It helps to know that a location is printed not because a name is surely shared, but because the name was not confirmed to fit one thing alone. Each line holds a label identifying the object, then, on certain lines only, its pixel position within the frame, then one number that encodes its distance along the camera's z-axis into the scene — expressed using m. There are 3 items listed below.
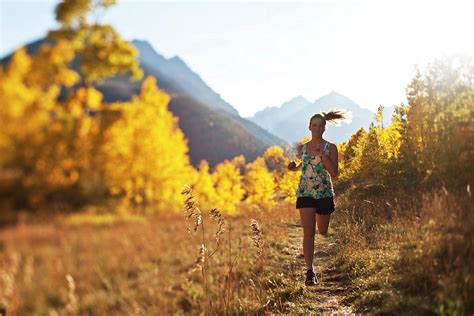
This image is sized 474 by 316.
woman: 5.20
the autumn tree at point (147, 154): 7.26
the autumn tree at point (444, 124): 6.16
